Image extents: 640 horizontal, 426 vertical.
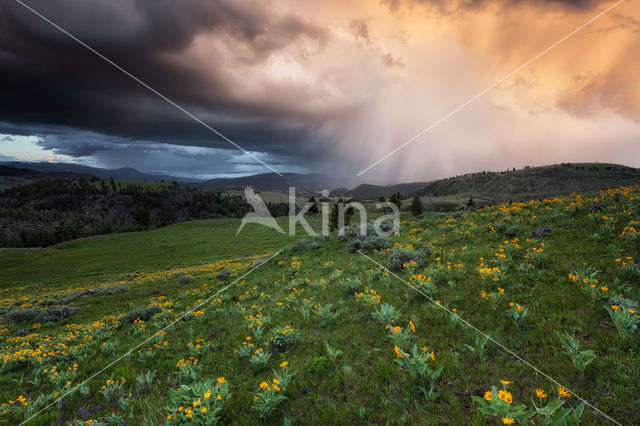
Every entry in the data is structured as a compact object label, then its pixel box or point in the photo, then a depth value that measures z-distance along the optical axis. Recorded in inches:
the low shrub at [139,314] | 490.6
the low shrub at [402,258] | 383.7
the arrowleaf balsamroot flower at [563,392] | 132.0
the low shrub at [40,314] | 649.0
